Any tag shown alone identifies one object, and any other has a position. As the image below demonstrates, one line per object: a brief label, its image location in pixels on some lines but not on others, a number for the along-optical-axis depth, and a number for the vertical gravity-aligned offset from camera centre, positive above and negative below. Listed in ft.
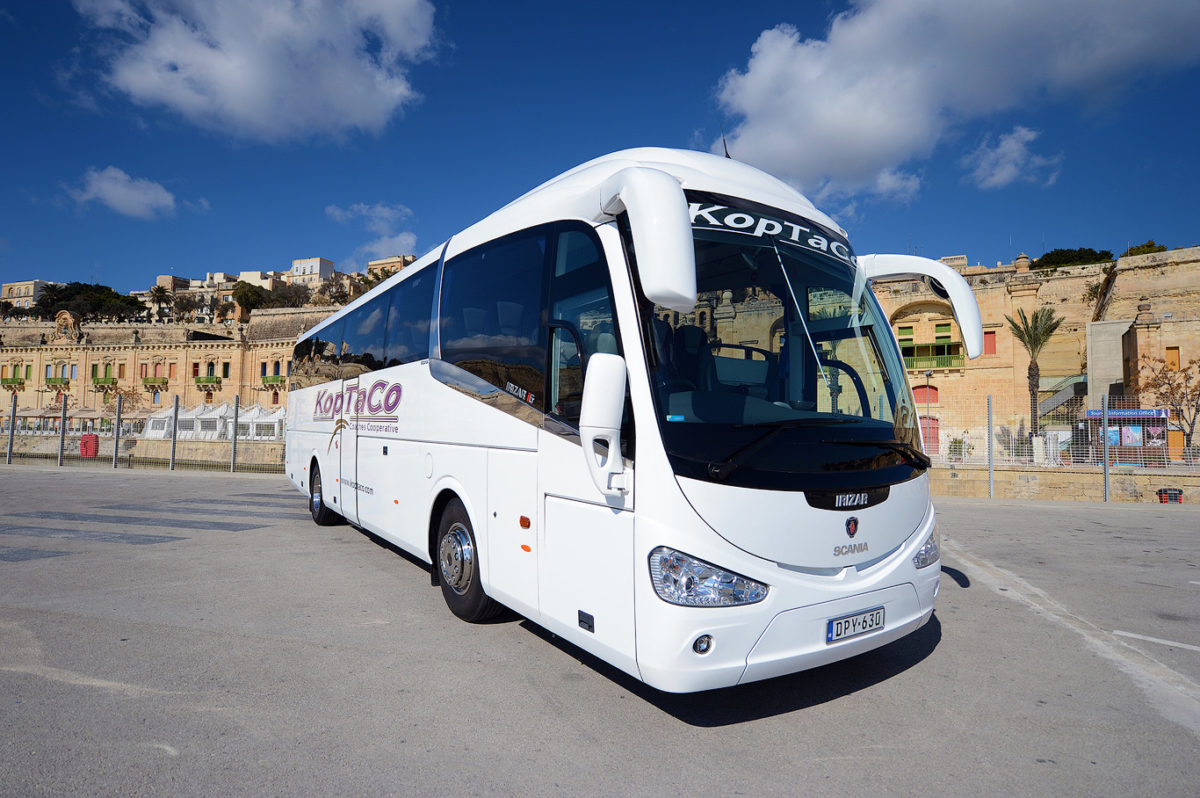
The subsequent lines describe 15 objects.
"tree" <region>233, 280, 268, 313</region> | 352.08 +67.50
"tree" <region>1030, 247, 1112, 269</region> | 237.45 +67.38
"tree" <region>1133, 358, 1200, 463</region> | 103.66 +9.80
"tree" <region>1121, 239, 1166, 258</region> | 208.03 +61.17
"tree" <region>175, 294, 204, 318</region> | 388.72 +72.80
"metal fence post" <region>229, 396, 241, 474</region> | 65.16 -1.95
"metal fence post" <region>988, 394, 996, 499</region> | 56.59 -2.77
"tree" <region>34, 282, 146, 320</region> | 374.02 +68.82
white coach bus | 10.88 +0.09
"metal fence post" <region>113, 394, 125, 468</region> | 72.23 -1.06
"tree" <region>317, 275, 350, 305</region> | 319.43 +73.22
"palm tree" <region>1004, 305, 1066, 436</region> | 124.67 +20.43
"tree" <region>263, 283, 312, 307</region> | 360.89 +74.81
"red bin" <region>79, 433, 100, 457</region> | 101.35 -3.29
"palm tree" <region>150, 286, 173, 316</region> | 418.92 +78.79
